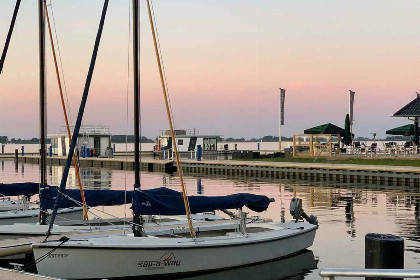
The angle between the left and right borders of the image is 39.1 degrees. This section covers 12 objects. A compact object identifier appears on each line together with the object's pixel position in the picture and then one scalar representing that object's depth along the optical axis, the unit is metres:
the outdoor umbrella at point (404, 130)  53.44
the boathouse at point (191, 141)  79.88
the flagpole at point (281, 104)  72.62
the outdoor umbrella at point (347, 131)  56.25
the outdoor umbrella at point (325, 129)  53.61
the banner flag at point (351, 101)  63.05
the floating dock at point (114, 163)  62.73
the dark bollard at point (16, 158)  82.19
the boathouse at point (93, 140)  79.49
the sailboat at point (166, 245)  13.77
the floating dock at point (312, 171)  41.34
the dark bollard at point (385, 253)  9.09
